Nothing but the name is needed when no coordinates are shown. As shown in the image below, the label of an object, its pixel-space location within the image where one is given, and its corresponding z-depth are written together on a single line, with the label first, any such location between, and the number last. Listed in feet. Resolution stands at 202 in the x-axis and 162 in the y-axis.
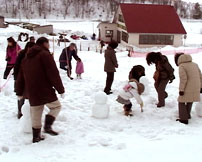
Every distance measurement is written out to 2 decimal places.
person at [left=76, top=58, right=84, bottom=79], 31.78
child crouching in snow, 18.77
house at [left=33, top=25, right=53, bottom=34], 114.34
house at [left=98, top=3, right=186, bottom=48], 95.76
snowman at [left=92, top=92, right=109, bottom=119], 18.85
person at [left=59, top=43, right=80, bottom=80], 31.27
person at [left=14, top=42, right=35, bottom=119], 17.29
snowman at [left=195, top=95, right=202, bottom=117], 19.35
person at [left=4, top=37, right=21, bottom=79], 27.53
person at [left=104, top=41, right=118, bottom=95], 24.41
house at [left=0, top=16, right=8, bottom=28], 114.37
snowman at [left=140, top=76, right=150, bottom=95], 25.09
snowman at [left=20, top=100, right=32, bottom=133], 15.81
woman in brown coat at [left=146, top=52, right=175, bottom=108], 20.43
